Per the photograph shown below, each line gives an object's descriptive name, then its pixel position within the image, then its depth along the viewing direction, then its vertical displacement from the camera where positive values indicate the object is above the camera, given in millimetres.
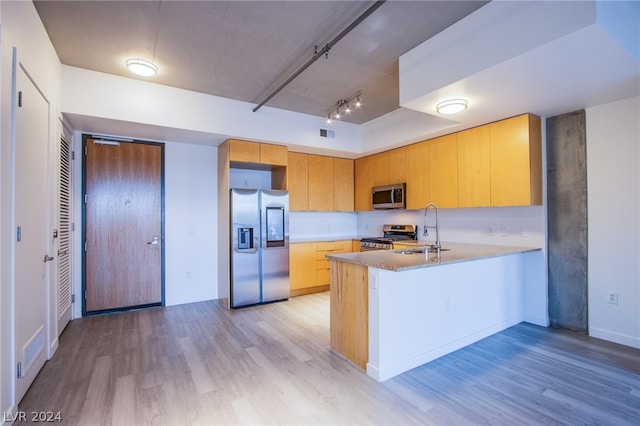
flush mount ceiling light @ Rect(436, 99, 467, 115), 2998 +1079
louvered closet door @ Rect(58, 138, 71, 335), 3328 -216
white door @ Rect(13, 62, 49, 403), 2074 -104
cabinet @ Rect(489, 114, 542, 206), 3352 +589
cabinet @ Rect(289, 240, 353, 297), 4938 -839
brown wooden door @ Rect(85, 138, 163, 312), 4051 -108
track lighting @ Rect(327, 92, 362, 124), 4137 +1565
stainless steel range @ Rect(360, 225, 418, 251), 4797 -387
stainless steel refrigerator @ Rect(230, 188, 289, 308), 4352 -449
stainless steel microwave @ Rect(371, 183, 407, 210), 4779 +294
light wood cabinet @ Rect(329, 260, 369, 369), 2576 -869
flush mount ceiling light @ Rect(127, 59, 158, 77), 3169 +1587
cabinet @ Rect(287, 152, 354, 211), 5211 +578
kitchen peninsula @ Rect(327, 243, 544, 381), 2455 -810
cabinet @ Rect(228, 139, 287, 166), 4367 +931
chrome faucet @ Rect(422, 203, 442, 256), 3222 -365
